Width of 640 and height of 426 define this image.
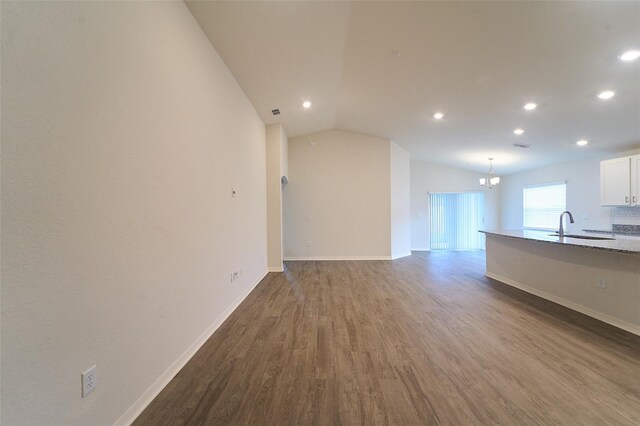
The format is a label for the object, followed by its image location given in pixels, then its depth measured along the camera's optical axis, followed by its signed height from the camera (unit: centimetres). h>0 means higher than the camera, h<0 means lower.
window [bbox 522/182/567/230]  654 +11
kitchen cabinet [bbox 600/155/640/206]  452 +49
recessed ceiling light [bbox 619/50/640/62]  255 +157
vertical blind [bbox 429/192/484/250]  861 -44
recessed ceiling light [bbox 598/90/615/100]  324 +148
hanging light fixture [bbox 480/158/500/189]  625 +74
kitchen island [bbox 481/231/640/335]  256 -81
